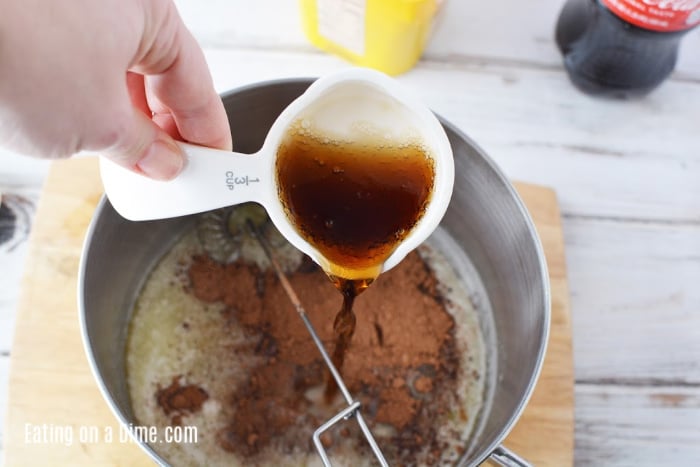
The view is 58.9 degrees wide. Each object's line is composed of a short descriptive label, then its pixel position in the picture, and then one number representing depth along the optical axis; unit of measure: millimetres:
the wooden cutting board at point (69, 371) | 715
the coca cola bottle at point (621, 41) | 794
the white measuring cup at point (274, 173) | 568
